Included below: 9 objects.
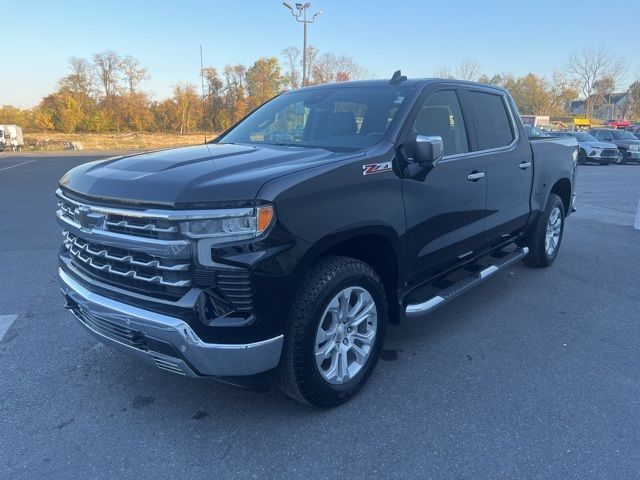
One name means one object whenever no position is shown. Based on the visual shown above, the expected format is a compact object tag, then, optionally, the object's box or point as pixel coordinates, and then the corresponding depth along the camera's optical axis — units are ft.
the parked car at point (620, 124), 201.40
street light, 77.56
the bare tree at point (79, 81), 180.34
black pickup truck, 7.80
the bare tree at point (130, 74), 179.84
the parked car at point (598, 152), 73.15
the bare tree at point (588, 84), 219.41
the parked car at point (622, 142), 77.25
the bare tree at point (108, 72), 179.63
